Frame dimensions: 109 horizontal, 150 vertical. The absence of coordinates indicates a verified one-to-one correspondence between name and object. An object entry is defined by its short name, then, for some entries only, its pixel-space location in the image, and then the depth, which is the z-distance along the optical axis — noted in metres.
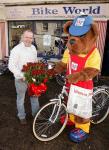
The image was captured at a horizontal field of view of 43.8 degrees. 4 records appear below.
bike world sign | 5.54
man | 2.61
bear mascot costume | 2.36
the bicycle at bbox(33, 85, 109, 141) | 2.55
